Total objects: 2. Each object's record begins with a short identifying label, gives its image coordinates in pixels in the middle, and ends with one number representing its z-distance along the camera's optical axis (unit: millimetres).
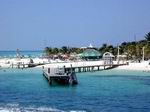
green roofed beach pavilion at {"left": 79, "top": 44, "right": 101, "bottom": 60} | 141750
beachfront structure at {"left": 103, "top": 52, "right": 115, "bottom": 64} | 108800
